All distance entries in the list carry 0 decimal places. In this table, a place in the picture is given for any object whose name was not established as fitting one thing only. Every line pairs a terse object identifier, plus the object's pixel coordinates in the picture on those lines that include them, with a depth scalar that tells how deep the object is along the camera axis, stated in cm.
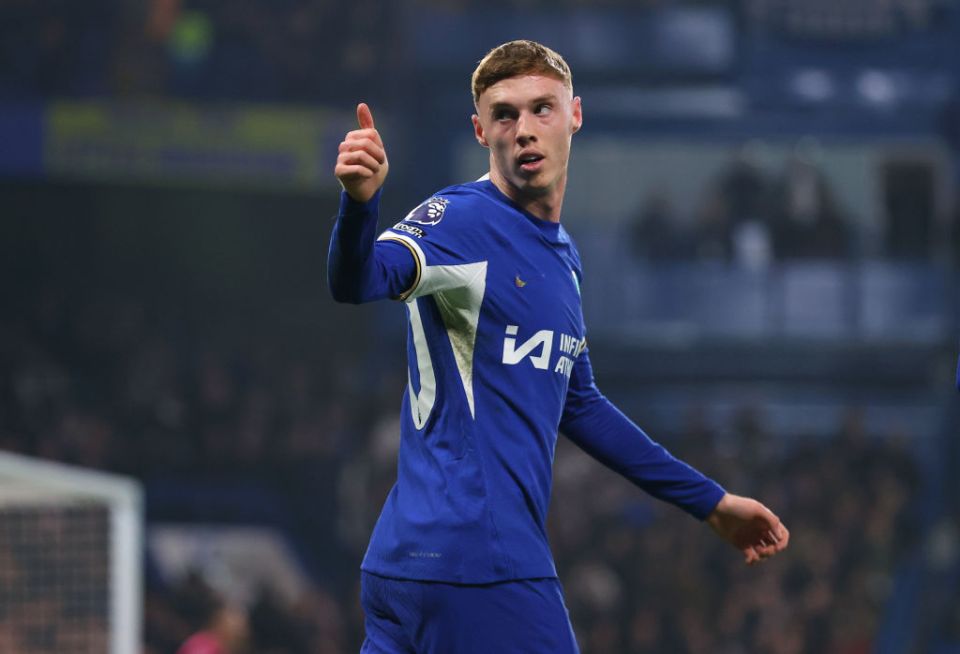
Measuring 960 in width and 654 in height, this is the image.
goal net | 1212
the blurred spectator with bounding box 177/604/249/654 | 1485
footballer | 563
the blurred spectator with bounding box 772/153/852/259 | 3287
